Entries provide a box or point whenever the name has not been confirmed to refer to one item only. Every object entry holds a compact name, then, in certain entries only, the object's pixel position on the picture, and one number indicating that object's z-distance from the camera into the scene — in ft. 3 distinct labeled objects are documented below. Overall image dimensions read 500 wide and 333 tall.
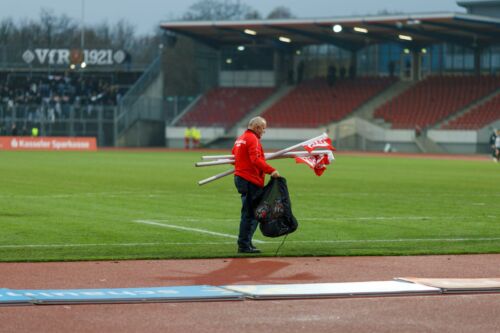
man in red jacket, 48.29
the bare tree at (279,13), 486.14
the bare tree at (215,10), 448.24
